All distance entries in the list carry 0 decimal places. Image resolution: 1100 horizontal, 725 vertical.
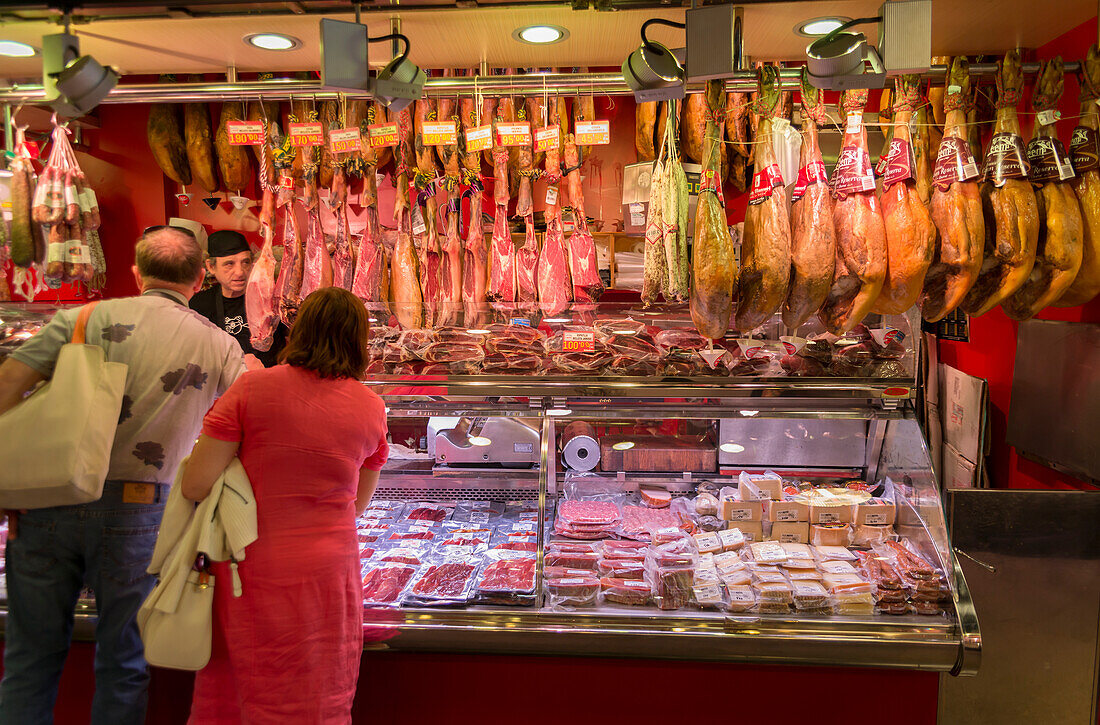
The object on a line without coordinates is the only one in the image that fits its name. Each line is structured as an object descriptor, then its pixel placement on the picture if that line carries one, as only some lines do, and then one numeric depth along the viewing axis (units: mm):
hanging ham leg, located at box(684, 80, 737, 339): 2783
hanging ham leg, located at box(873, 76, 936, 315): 2734
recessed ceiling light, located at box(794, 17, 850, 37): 2959
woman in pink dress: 2230
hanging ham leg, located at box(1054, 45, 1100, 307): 2785
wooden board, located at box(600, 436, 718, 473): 3352
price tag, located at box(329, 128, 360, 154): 3234
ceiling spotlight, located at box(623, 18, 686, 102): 2416
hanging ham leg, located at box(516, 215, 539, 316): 3492
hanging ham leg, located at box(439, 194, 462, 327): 3453
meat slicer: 3324
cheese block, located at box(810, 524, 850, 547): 3086
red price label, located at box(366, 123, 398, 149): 3197
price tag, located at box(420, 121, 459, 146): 3158
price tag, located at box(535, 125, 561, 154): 3260
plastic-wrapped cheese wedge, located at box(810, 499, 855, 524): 3109
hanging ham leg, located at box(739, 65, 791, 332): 2760
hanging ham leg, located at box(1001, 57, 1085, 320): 2781
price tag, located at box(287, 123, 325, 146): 3301
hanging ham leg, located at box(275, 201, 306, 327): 3473
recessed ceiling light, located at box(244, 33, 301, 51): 3165
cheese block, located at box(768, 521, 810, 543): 3111
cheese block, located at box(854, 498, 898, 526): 3096
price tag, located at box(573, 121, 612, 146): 3113
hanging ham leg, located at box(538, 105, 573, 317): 3430
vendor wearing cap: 4180
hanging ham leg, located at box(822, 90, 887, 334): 2748
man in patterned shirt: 2537
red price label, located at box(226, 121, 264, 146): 3312
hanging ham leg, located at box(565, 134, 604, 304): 3402
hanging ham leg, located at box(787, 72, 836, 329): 2756
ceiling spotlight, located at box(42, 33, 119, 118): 2561
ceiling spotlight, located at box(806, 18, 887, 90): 2344
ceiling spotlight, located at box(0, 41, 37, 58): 3246
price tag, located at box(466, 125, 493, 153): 3221
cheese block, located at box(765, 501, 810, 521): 3109
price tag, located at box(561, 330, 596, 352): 3225
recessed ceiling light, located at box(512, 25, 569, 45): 3043
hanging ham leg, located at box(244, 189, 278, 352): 3488
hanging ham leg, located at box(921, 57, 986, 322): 2768
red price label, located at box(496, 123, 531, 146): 3166
